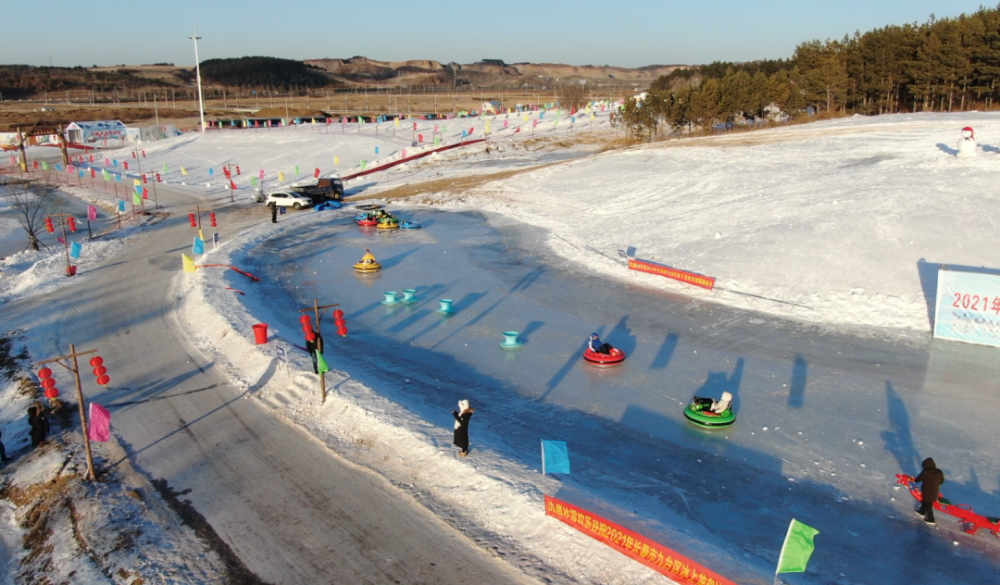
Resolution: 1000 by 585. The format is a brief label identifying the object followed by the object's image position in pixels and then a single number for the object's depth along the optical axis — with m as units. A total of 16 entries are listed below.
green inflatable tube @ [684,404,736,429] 13.67
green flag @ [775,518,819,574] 8.37
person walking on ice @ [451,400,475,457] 12.01
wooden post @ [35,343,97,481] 12.17
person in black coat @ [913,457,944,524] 10.32
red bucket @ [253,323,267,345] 18.03
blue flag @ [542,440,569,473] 10.91
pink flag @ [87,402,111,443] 12.55
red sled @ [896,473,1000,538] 10.18
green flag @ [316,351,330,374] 14.52
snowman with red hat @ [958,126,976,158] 29.00
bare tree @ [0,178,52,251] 37.25
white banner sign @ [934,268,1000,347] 17.80
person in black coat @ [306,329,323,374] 14.99
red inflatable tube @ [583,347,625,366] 17.05
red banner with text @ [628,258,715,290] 23.55
